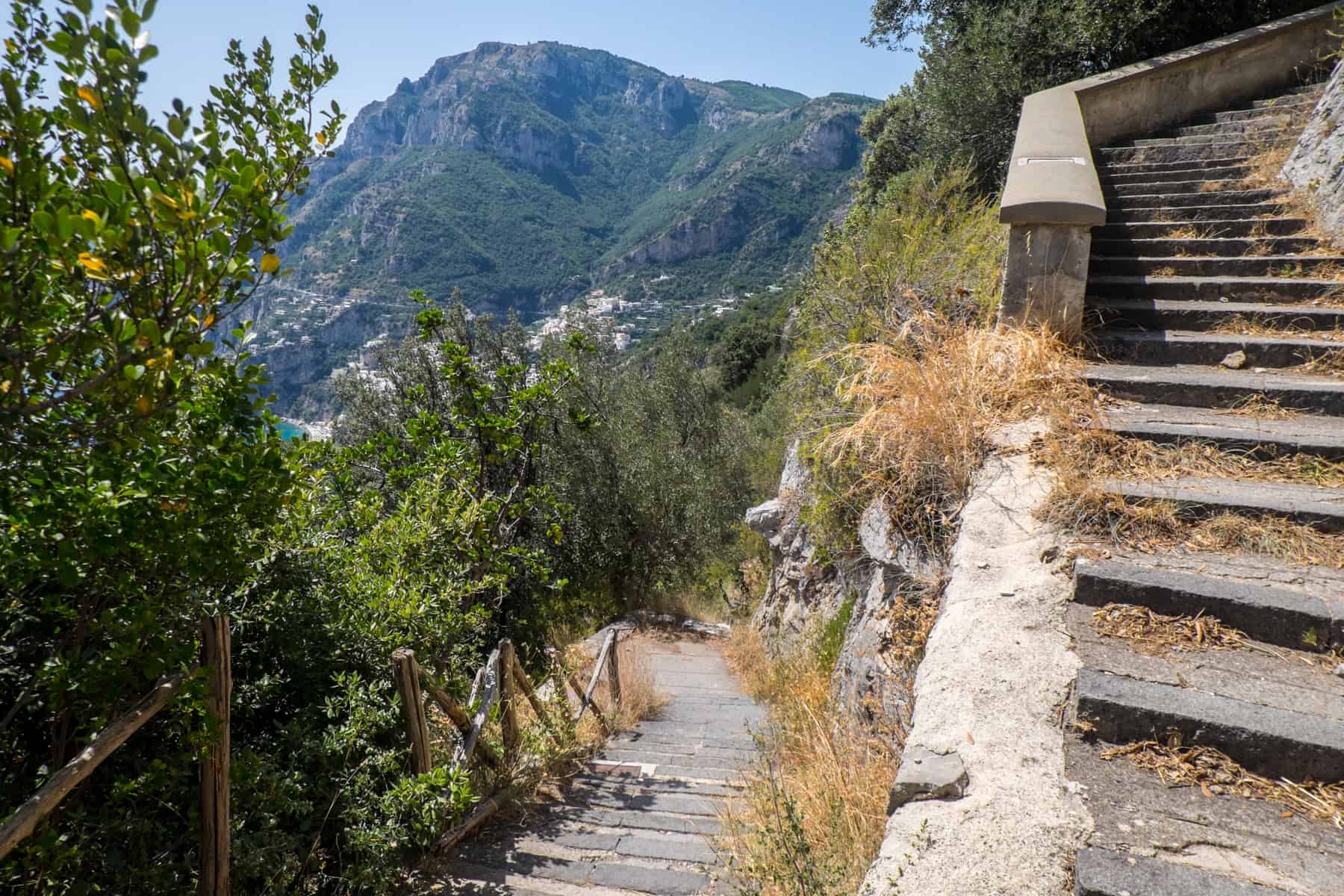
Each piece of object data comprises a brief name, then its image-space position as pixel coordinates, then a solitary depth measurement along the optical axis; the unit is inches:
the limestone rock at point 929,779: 83.2
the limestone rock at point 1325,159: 204.1
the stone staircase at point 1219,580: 70.7
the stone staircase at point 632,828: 145.4
